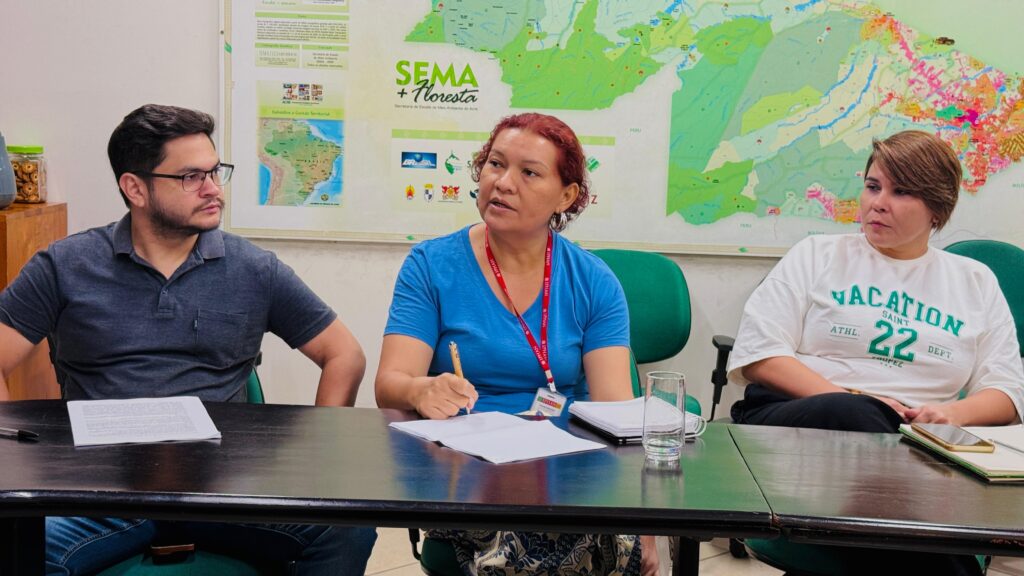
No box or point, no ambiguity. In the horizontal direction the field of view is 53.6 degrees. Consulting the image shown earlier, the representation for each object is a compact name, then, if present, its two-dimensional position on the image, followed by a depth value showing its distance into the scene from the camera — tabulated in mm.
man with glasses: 2311
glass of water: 1690
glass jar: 3490
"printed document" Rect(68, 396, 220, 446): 1708
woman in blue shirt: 2262
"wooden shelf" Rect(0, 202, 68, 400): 3258
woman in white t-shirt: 2650
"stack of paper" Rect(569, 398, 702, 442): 1824
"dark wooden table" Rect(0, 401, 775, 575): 1437
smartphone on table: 1797
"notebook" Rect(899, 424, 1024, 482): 1669
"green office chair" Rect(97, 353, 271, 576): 1827
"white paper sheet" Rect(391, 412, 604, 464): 1708
